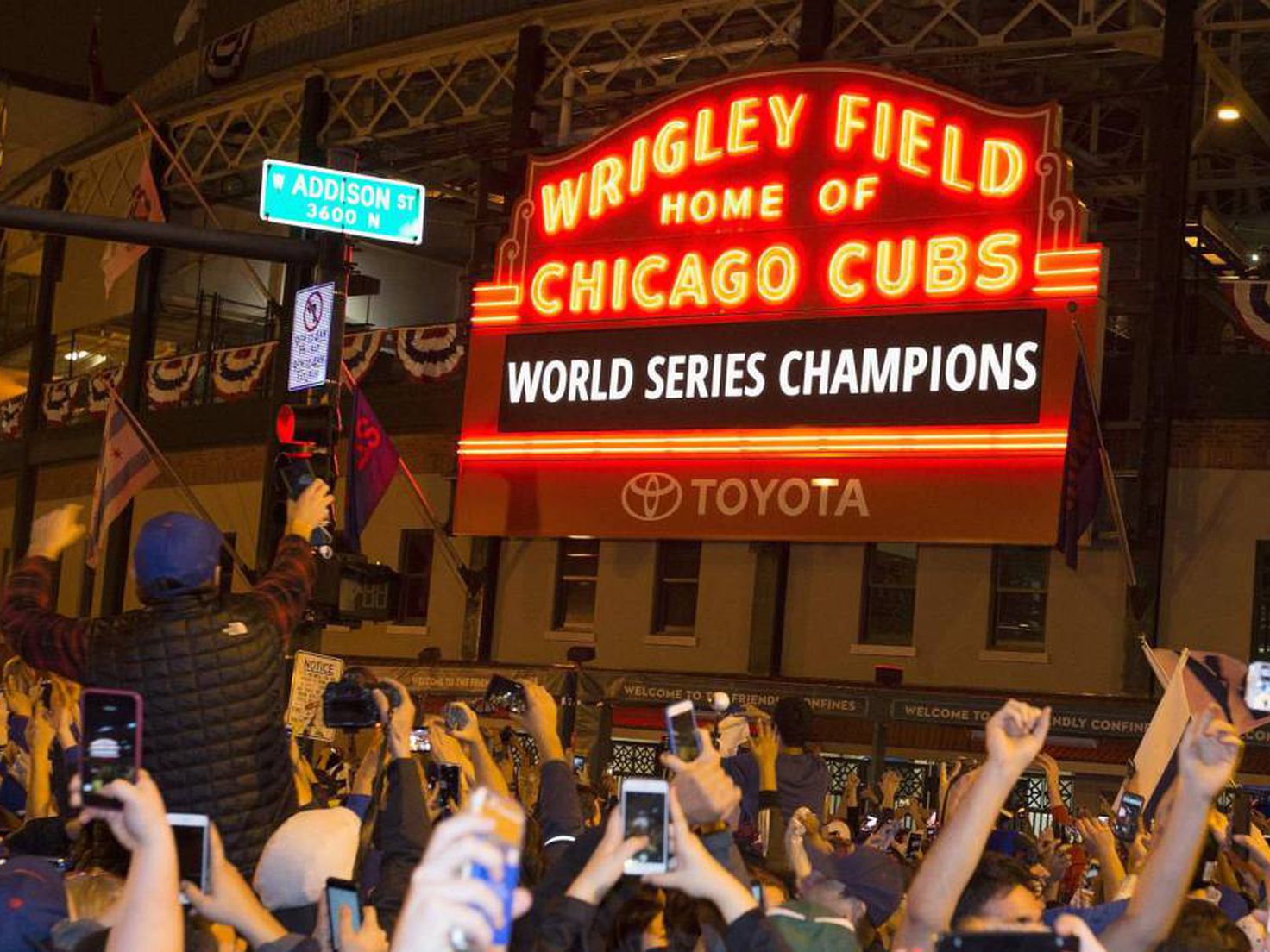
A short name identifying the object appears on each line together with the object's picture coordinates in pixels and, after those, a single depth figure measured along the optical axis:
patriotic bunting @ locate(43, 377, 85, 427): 37.78
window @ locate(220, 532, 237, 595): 34.19
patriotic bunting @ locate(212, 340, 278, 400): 32.56
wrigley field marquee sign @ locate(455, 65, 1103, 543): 22.02
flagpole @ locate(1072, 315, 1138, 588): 21.27
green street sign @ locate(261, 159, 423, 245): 13.13
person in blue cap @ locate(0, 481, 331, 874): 5.93
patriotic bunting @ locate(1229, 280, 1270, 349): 22.94
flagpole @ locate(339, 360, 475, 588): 27.02
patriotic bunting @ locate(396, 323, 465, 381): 28.81
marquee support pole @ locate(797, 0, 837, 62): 25.00
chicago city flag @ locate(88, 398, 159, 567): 24.17
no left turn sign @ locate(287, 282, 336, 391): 12.72
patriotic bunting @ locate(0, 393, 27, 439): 40.59
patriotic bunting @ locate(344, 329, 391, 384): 29.77
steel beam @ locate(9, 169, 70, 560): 38.88
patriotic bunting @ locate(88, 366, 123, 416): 36.16
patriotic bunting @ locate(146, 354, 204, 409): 34.16
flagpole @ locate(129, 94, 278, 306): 25.38
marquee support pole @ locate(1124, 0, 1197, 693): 23.45
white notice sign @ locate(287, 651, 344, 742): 10.78
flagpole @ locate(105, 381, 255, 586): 23.86
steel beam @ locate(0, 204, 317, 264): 13.54
